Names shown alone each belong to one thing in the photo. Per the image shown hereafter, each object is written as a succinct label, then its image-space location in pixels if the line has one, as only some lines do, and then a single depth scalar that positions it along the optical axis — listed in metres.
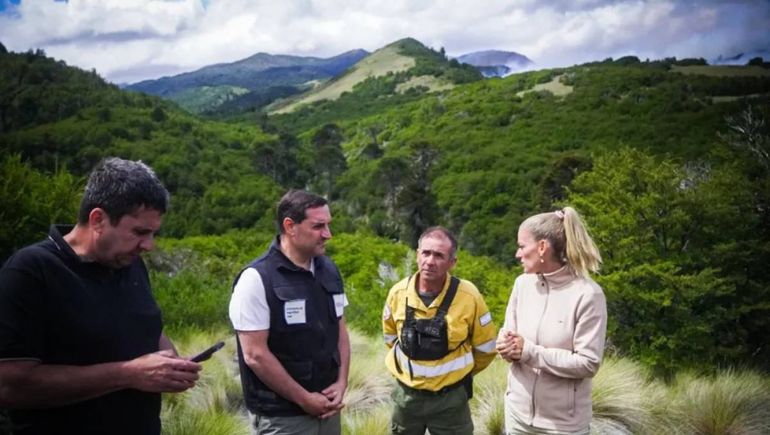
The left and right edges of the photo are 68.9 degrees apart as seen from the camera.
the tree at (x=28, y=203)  9.27
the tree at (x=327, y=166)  72.38
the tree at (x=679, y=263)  10.92
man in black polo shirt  1.80
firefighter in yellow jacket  3.34
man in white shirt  2.75
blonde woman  2.79
